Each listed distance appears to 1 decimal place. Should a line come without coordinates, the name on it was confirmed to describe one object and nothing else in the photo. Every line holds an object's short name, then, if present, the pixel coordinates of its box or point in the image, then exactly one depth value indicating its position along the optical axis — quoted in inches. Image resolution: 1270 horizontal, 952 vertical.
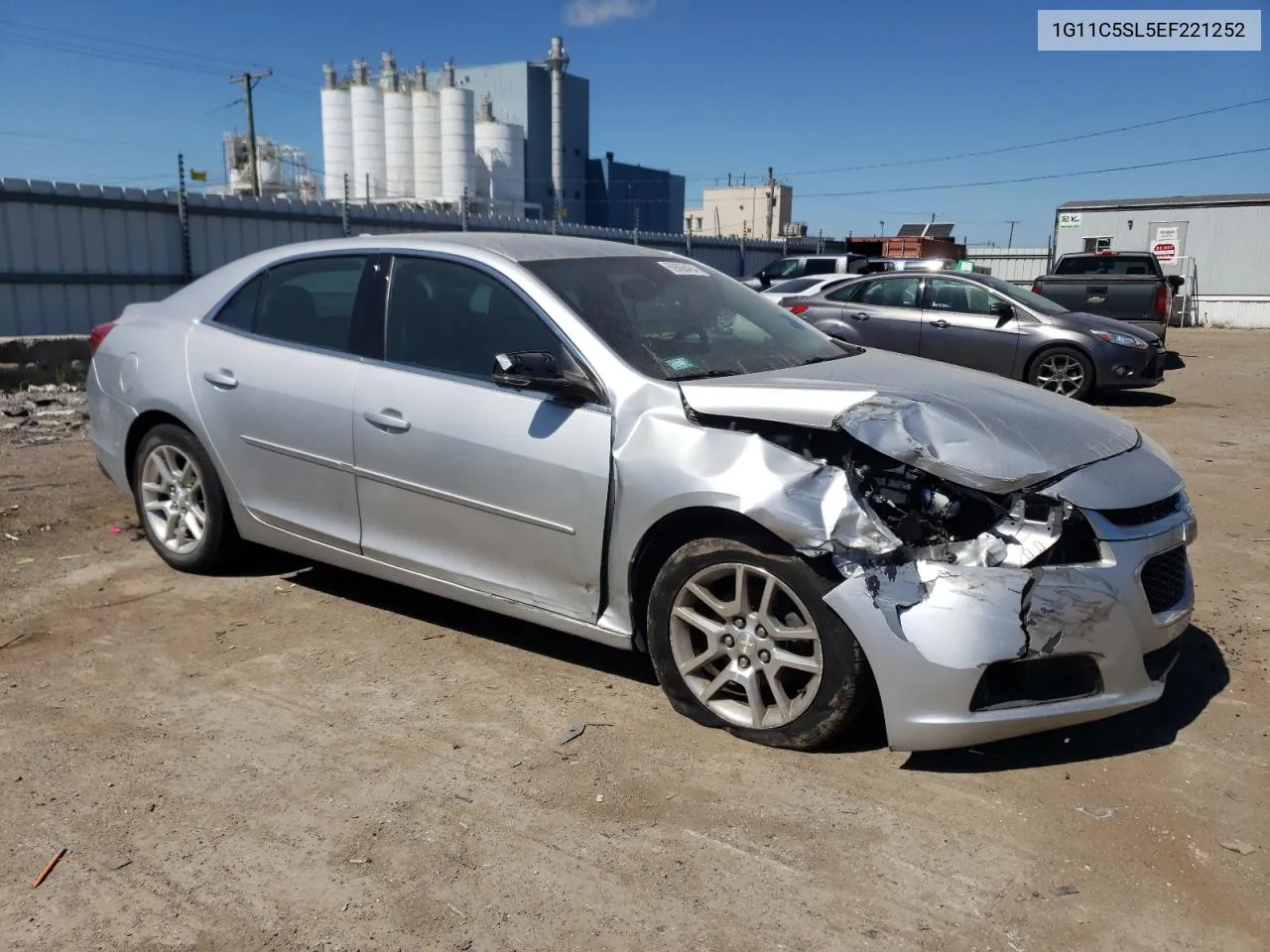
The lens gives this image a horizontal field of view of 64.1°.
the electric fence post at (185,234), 557.9
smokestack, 2250.2
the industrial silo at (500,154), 2108.8
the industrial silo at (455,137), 1977.1
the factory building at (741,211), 2819.9
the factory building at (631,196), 2529.5
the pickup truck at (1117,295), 598.5
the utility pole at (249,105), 1650.8
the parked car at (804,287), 509.0
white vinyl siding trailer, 1056.2
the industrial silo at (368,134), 2039.9
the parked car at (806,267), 838.5
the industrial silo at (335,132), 2073.1
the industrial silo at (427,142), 2000.5
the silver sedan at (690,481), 118.9
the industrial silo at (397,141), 2016.5
